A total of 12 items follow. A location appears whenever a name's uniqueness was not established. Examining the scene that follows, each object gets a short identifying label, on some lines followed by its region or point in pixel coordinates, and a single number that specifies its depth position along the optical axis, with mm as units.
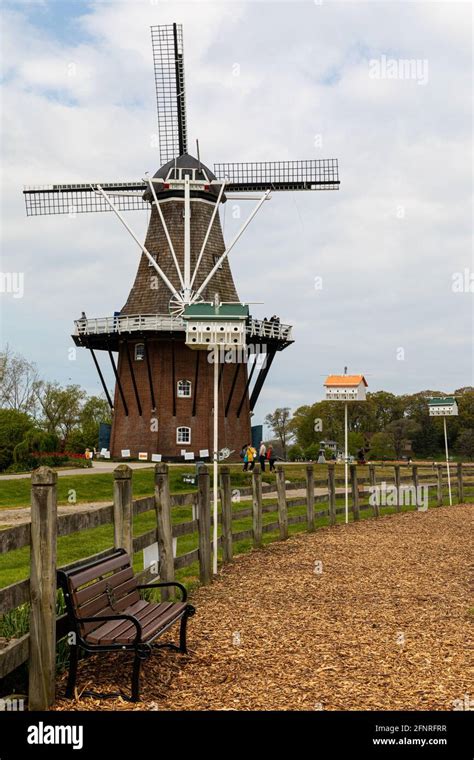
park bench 5586
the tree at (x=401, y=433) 73562
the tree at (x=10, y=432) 36844
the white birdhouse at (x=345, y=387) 18906
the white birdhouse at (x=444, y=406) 24438
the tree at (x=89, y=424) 51625
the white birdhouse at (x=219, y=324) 11516
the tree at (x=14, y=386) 62219
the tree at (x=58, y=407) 64125
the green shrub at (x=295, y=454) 62156
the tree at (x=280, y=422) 90812
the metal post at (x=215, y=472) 10648
